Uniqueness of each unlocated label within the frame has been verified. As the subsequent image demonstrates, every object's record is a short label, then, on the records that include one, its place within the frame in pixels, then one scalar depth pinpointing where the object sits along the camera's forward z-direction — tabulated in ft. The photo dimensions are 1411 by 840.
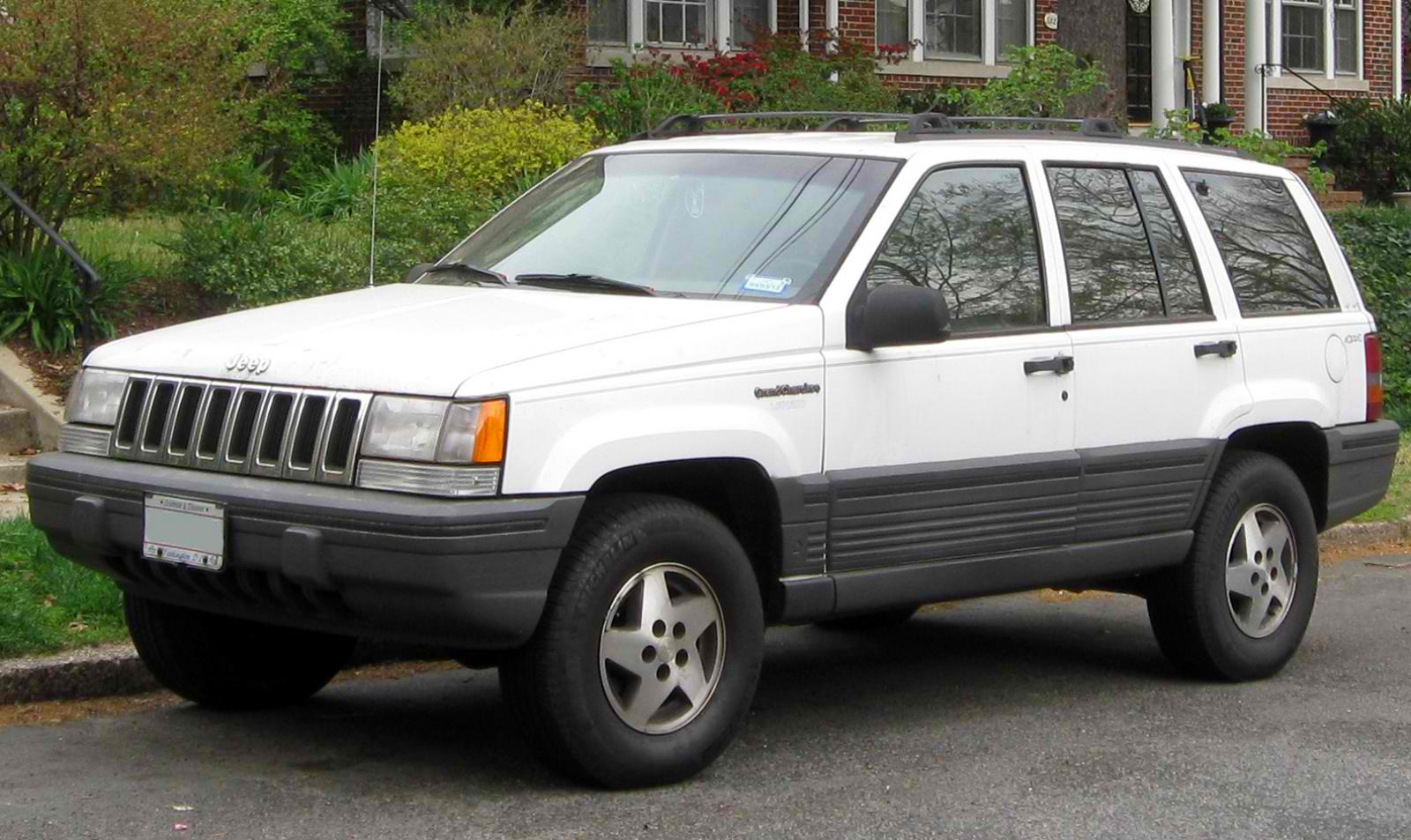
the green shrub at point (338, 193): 48.57
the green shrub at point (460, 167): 40.05
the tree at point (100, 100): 34.99
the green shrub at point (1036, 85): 42.86
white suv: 17.11
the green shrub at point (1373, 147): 78.28
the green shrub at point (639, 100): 55.88
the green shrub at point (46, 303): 36.06
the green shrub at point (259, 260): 37.65
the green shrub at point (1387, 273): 51.26
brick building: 62.69
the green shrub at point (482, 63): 51.26
